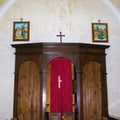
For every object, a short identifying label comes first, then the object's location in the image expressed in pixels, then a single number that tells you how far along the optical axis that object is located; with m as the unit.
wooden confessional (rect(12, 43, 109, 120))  3.32
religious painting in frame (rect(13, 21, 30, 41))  3.70
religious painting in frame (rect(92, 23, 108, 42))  3.77
